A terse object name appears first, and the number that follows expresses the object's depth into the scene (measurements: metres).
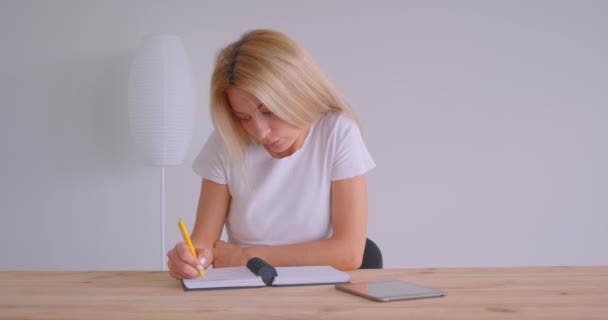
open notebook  1.31
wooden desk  1.06
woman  1.76
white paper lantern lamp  3.16
